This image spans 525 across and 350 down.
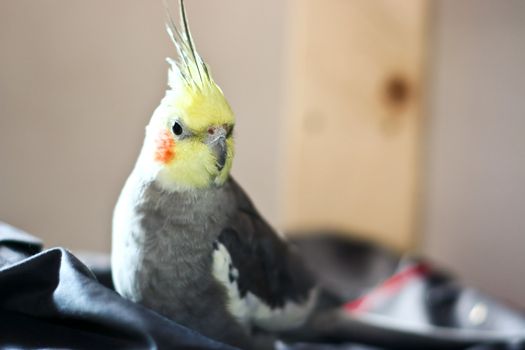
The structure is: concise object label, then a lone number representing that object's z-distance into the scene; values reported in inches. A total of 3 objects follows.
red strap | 41.5
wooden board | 52.8
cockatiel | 20.0
